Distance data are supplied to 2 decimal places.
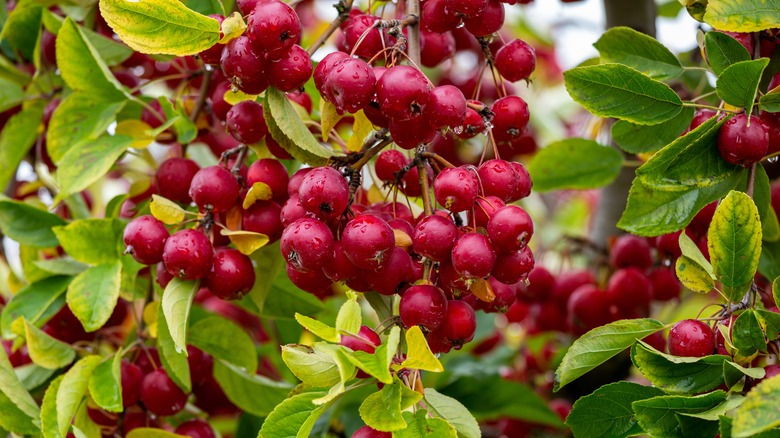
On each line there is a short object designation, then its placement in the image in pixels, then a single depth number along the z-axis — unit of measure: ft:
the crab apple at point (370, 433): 2.04
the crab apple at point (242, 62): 2.12
